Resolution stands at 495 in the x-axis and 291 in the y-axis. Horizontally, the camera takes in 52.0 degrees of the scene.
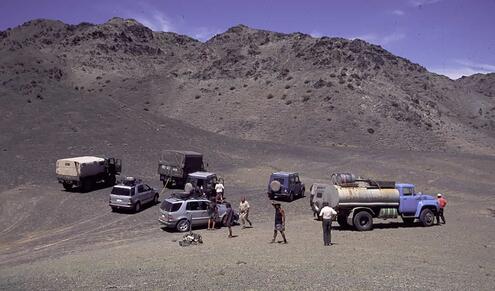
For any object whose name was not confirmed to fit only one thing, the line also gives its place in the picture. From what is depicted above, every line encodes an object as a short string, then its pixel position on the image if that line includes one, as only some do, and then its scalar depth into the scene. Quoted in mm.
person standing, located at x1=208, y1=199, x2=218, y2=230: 24625
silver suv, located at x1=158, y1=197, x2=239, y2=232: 24250
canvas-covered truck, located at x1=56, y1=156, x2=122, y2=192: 34906
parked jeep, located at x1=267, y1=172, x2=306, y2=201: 34031
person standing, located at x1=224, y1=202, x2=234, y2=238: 22155
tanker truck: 23531
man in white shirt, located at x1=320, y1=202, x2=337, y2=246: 19078
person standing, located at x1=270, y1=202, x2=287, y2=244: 19641
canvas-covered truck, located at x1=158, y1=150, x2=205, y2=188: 37344
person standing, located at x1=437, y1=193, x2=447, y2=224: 26009
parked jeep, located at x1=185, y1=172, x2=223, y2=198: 33312
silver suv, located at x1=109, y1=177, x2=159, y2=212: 28703
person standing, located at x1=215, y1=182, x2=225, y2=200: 31469
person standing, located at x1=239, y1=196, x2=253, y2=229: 24516
